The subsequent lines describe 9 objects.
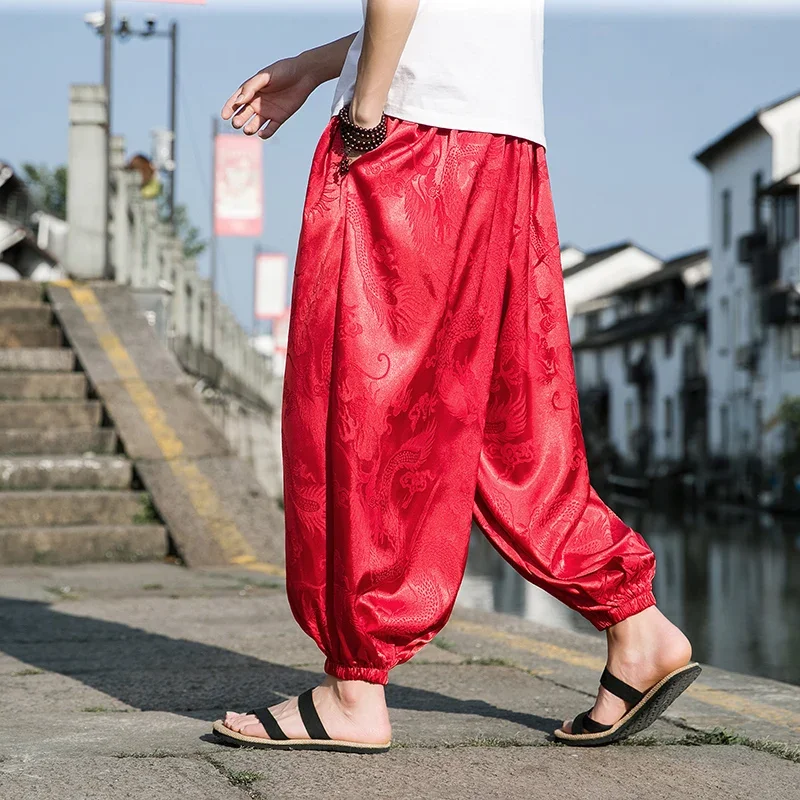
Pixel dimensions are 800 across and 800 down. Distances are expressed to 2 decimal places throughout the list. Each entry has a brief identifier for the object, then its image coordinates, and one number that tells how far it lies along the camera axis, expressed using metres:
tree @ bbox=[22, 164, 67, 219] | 72.00
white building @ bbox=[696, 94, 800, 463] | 37.84
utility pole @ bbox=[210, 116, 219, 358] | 25.52
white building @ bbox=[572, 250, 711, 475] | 50.97
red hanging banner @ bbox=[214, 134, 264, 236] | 25.44
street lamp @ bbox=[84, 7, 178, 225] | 22.16
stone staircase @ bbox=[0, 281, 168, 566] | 6.50
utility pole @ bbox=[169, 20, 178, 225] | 29.97
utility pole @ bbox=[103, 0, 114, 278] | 21.80
